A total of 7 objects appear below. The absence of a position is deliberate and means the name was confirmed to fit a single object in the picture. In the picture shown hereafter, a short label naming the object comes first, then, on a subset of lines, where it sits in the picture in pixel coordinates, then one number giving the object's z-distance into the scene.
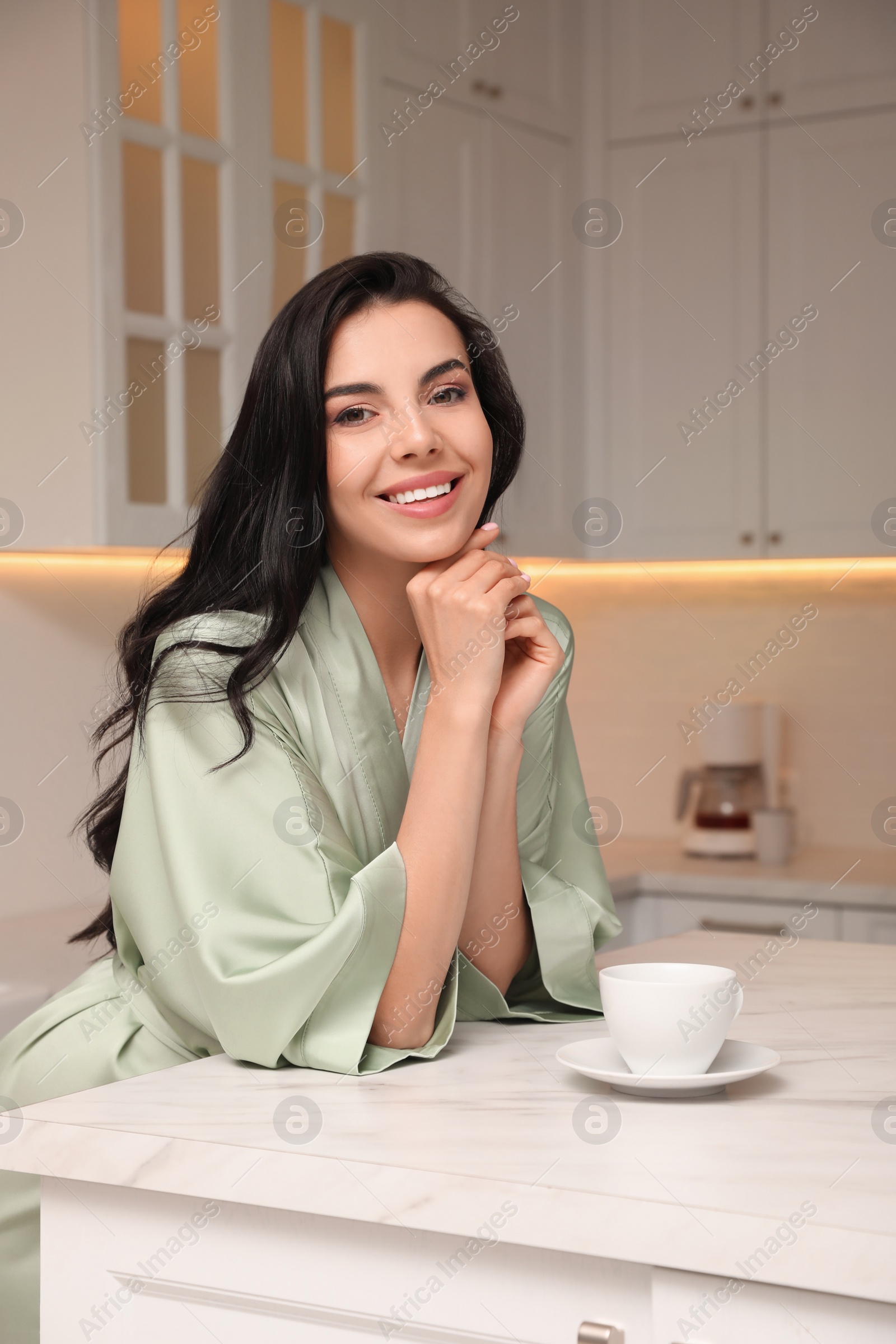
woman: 1.81
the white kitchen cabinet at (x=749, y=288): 3.58
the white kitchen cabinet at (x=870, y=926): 3.31
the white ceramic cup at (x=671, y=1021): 1.69
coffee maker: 3.95
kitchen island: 1.52
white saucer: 1.68
